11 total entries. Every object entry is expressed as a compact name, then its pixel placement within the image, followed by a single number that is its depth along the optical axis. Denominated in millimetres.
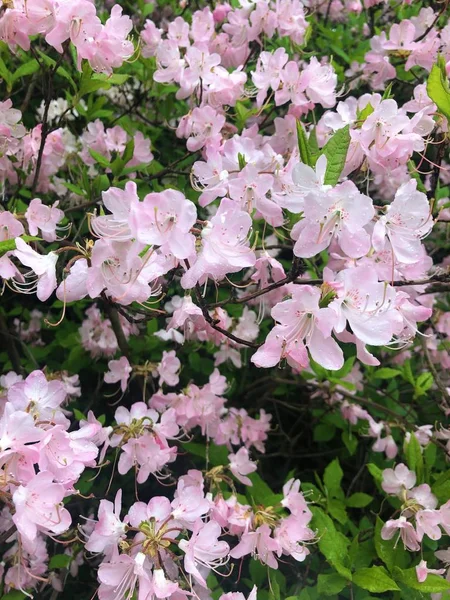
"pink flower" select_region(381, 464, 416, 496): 569
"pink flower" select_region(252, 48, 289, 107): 630
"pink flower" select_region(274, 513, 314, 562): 515
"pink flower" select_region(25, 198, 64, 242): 524
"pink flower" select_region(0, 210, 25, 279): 471
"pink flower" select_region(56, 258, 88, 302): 390
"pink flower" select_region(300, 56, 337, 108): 627
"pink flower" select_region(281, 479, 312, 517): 540
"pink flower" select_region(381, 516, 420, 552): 519
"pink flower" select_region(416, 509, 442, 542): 521
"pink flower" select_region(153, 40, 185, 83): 671
